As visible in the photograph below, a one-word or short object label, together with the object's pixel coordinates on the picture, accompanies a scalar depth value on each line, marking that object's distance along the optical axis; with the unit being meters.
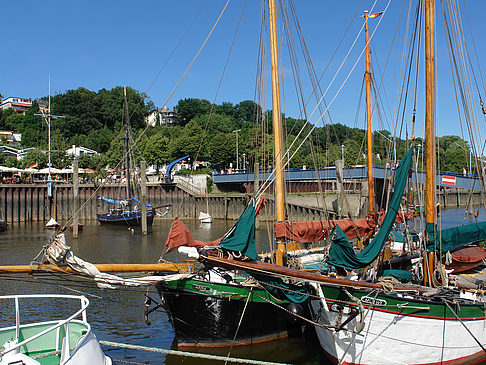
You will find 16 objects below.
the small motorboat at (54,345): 8.00
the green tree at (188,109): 139.25
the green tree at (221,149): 80.50
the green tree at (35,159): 75.00
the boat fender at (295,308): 14.42
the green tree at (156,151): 79.00
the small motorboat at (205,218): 51.88
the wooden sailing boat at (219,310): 14.01
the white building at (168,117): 175.88
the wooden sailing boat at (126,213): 48.59
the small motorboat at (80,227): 46.75
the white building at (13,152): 96.49
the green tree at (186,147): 76.75
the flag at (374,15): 24.98
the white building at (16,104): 160.38
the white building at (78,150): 96.53
